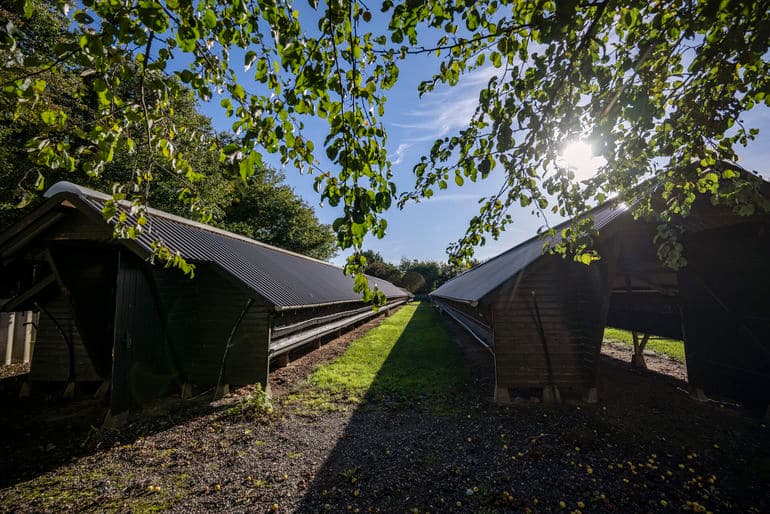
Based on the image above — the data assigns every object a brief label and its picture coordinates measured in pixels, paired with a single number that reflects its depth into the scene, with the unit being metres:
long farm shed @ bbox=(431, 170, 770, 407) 5.94
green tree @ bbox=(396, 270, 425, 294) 61.69
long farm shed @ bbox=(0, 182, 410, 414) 5.71
